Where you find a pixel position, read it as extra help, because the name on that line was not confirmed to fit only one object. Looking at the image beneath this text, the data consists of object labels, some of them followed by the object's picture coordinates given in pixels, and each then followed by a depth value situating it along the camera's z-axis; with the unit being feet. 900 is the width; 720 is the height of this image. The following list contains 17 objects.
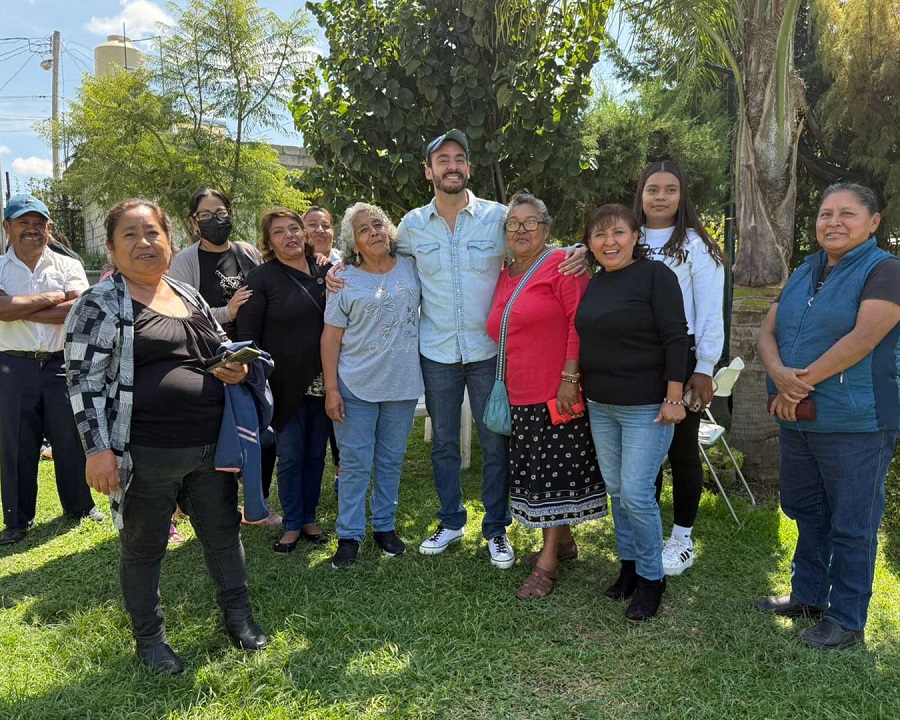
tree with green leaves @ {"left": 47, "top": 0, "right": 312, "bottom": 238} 37.27
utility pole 44.53
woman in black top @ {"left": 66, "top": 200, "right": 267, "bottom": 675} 8.58
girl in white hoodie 10.80
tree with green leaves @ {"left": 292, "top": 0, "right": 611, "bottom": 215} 17.48
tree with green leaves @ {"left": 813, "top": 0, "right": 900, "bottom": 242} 32.42
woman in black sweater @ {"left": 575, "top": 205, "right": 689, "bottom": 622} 10.00
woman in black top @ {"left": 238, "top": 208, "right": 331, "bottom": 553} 12.84
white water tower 63.46
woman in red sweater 11.12
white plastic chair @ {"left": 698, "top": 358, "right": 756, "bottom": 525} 15.48
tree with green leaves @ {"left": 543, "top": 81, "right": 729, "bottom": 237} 26.40
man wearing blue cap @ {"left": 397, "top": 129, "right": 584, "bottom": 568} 12.32
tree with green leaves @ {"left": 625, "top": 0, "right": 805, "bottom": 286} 16.16
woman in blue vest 9.29
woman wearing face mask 13.43
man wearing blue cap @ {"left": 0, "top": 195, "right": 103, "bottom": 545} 14.66
